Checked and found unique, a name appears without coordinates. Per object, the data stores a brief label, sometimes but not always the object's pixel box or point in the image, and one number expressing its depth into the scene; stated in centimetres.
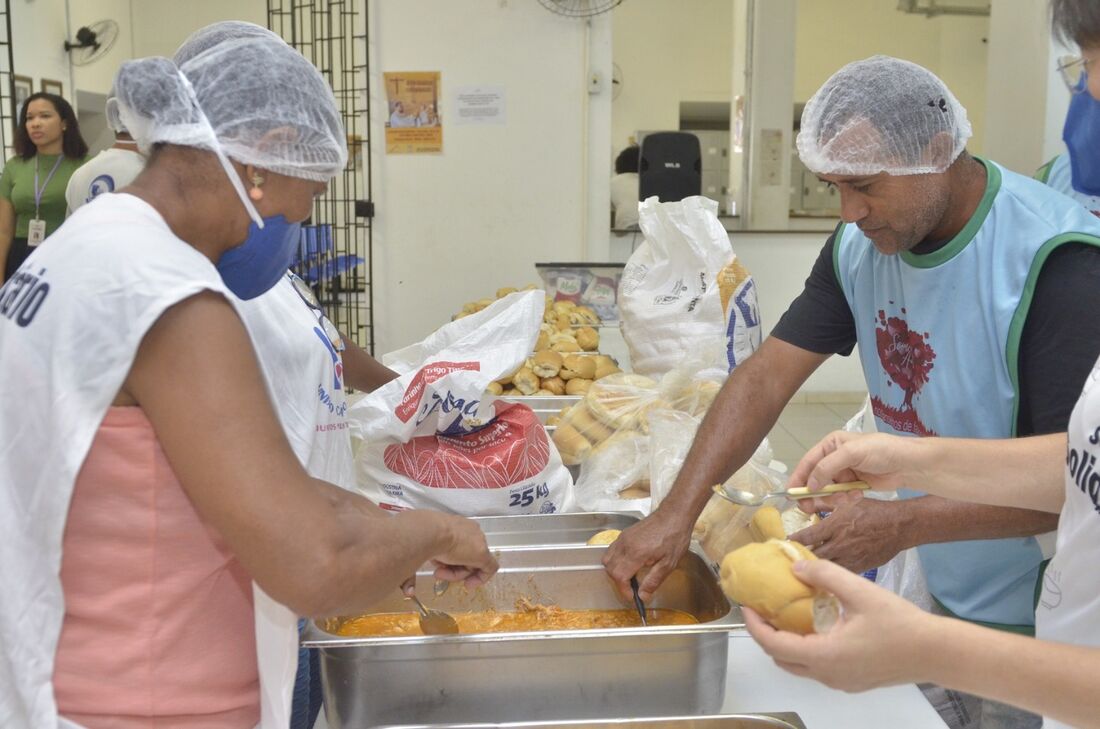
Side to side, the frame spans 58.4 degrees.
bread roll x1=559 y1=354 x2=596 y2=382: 302
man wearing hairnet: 140
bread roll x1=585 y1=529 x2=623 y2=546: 175
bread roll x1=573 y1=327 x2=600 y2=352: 347
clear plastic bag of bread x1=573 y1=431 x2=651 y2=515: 215
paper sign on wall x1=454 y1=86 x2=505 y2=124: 541
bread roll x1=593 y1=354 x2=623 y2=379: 307
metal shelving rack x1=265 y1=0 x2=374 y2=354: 539
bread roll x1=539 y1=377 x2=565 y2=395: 299
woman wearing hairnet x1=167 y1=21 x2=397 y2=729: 161
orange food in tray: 156
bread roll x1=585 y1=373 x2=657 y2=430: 239
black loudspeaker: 576
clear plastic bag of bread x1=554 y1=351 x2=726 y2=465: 236
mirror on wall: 985
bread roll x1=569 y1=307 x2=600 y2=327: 375
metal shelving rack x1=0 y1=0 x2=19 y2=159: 546
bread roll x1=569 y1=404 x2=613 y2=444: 240
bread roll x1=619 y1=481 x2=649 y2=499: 220
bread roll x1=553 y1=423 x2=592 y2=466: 238
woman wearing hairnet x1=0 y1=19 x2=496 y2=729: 92
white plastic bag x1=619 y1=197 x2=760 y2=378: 276
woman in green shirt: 494
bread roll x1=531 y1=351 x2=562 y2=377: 302
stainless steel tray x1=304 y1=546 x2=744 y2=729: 126
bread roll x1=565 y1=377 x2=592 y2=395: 296
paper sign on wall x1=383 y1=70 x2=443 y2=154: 540
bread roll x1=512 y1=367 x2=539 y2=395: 297
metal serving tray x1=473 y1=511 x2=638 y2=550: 184
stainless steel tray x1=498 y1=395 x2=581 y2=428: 285
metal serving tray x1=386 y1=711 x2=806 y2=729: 120
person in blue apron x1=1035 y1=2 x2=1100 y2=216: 222
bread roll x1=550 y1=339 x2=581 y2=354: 337
